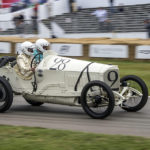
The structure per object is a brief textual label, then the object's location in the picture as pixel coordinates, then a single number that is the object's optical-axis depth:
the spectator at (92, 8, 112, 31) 23.16
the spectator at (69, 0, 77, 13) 25.29
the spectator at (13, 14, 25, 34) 23.75
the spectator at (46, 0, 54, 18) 25.11
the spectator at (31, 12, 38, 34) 23.62
